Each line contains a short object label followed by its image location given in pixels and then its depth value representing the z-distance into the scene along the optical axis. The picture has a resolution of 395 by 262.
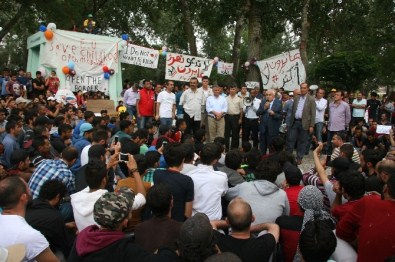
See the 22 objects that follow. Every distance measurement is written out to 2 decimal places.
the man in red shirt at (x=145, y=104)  11.23
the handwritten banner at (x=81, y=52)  14.52
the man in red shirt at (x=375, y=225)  3.00
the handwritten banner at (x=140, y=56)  15.84
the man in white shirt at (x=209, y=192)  4.30
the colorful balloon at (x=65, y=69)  14.45
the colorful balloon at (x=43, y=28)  14.32
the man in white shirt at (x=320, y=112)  10.83
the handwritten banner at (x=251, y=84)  14.06
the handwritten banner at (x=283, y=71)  13.41
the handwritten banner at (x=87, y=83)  14.97
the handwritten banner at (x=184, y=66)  14.45
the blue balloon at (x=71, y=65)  14.57
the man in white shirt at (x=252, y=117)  10.80
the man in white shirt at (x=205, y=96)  11.01
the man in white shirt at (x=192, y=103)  10.80
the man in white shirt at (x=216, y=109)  10.60
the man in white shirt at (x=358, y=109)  12.78
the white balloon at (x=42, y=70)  14.48
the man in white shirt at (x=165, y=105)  10.91
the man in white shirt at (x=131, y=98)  12.14
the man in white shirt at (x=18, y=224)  2.89
